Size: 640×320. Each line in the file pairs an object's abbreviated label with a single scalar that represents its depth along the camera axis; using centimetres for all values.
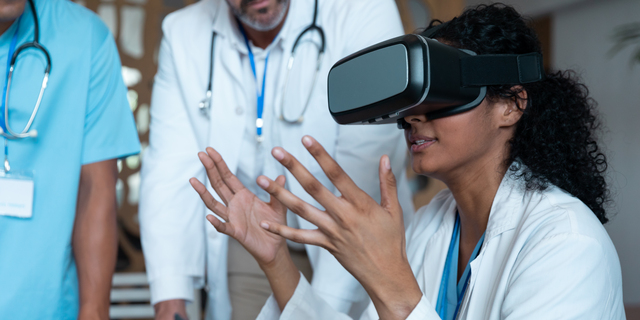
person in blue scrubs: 124
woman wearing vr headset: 86
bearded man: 147
